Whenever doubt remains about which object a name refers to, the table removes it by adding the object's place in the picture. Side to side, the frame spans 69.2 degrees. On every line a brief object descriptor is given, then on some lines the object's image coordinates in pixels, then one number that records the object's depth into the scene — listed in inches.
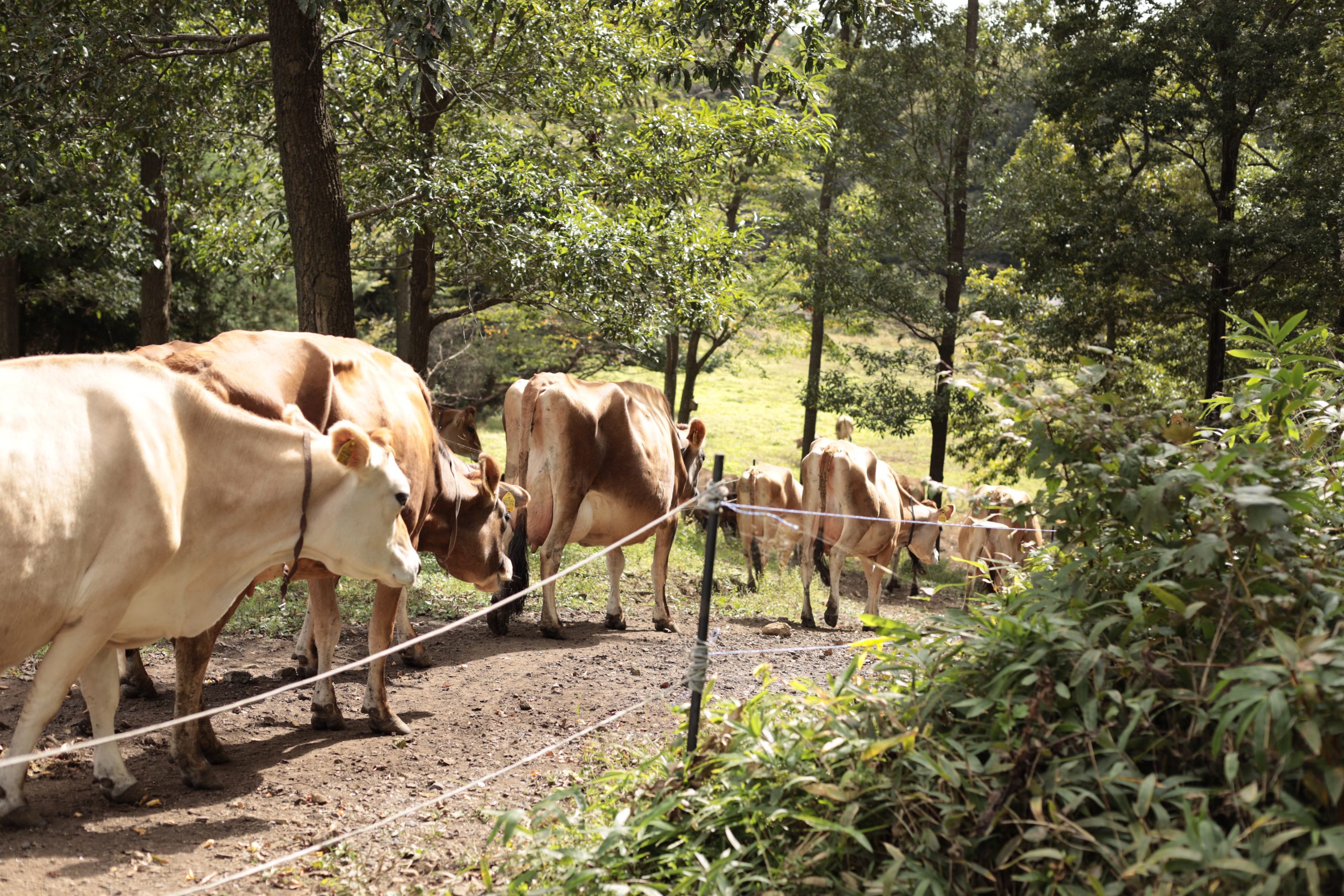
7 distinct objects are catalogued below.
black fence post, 147.6
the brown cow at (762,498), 508.1
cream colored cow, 149.3
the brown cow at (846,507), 406.6
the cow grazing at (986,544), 496.1
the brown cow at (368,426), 188.2
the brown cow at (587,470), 321.4
